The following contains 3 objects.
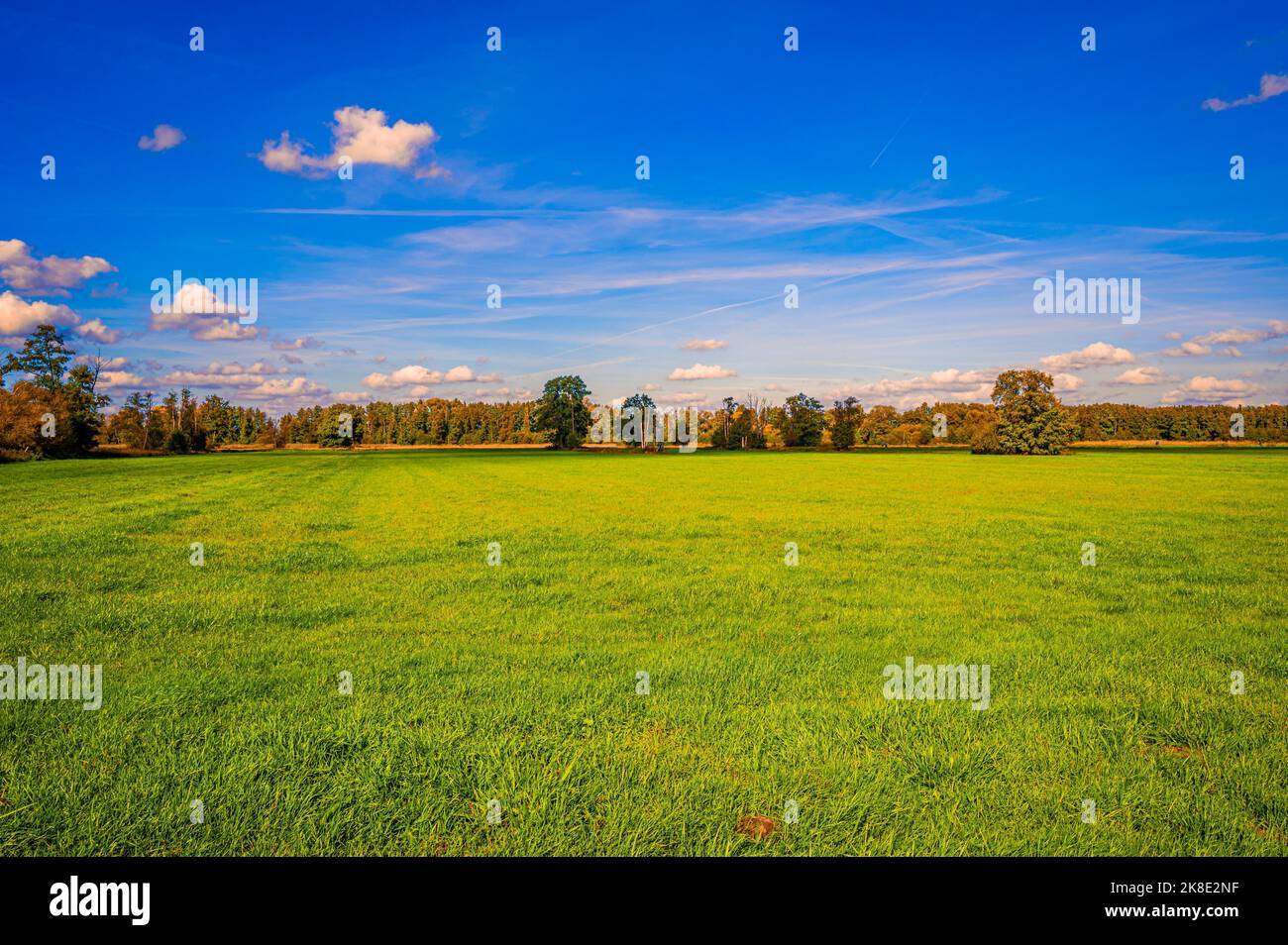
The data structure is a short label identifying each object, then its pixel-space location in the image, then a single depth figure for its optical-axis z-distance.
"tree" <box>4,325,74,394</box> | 83.62
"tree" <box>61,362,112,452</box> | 79.50
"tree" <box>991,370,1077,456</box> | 97.75
